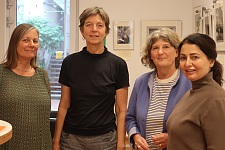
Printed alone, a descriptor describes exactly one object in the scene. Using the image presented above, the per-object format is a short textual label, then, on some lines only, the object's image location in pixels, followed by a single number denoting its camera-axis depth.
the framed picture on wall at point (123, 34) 3.62
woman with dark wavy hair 1.30
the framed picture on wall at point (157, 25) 3.62
